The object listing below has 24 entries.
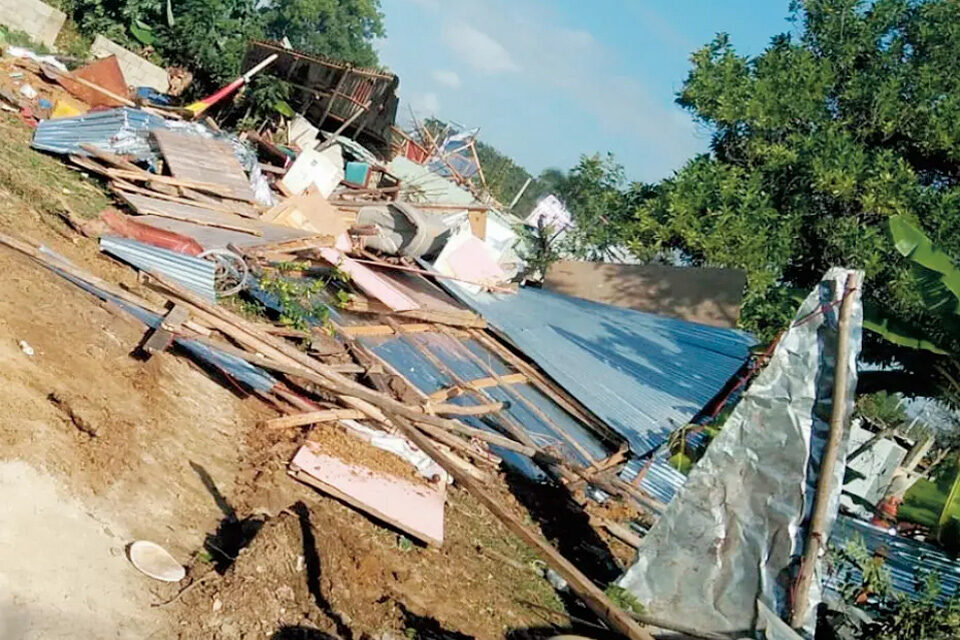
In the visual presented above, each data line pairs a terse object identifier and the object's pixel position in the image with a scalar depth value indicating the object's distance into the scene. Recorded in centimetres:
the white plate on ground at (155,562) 496
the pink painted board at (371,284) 1040
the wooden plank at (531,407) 935
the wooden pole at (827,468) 524
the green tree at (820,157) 1330
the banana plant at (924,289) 681
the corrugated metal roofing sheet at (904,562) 647
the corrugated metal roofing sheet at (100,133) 1118
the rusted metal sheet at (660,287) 1228
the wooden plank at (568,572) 423
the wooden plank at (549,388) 977
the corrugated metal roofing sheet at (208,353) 726
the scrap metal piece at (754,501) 549
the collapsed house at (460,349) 568
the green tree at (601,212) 1558
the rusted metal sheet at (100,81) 1459
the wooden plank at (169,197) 1058
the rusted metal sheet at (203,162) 1163
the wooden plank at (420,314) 1007
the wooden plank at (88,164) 1079
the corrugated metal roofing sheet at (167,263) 833
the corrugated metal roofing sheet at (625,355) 994
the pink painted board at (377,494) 670
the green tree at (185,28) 2153
